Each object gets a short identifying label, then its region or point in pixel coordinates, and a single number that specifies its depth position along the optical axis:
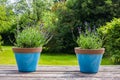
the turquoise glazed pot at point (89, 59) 3.22
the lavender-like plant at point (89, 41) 3.31
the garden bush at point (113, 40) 6.91
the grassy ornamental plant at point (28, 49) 3.27
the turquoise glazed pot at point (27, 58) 3.27
